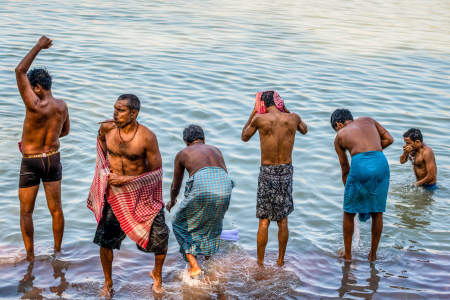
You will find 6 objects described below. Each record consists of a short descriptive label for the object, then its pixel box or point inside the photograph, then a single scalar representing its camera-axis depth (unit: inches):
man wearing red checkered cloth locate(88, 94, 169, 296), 430.3
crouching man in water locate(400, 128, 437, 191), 670.5
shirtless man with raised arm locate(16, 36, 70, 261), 462.3
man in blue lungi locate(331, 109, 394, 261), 507.2
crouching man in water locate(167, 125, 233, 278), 462.9
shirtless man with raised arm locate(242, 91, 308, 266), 496.1
